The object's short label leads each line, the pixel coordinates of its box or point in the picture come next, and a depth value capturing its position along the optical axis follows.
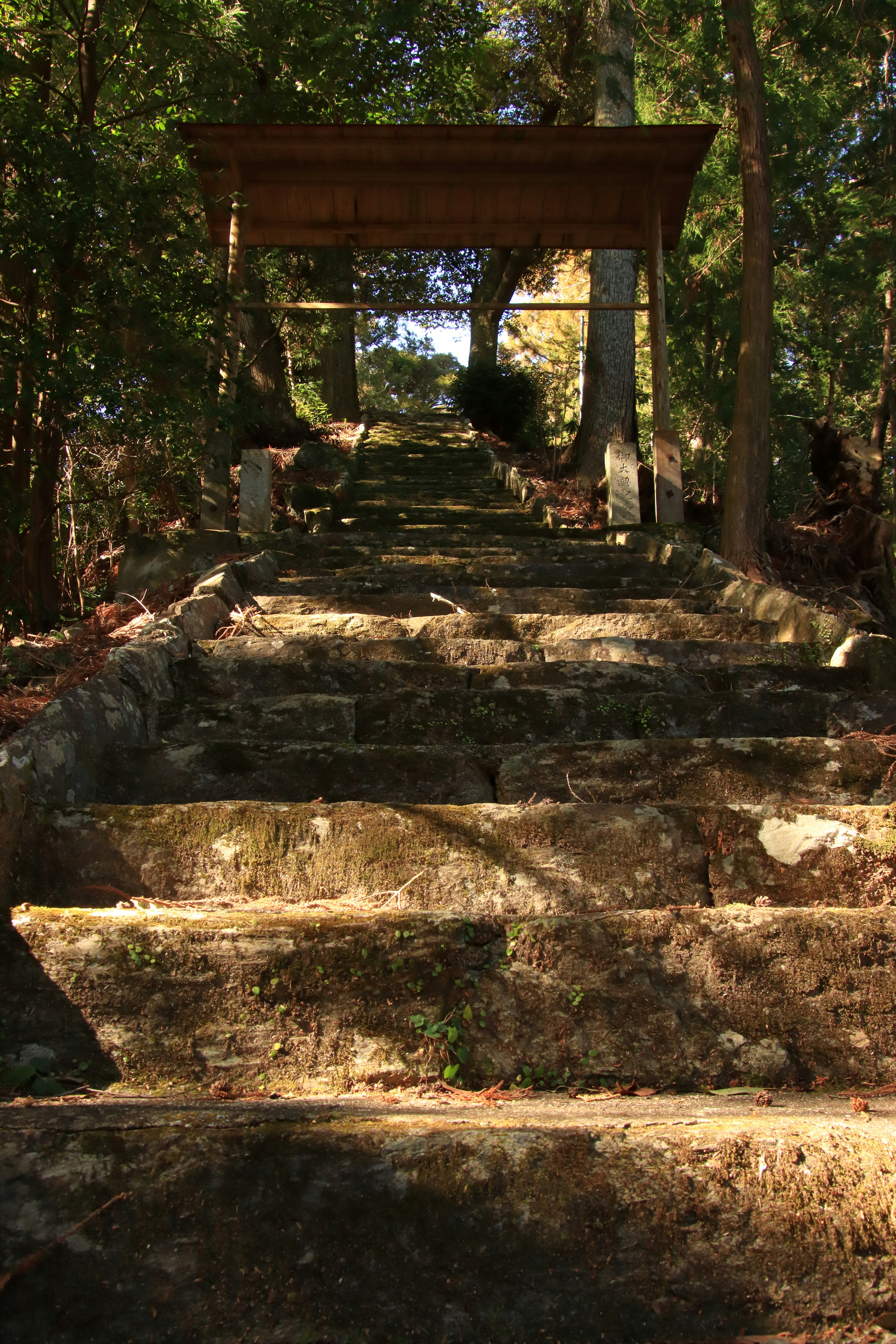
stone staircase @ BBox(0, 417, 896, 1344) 1.45
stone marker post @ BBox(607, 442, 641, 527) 8.02
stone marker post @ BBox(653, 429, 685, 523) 7.33
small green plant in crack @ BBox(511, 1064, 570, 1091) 2.01
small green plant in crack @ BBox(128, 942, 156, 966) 2.05
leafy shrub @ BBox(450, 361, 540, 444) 17.52
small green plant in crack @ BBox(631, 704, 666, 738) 3.51
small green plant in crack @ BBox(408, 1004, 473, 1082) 2.04
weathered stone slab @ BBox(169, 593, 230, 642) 4.28
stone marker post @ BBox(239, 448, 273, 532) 7.27
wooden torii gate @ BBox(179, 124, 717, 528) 7.27
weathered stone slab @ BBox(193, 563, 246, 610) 4.77
